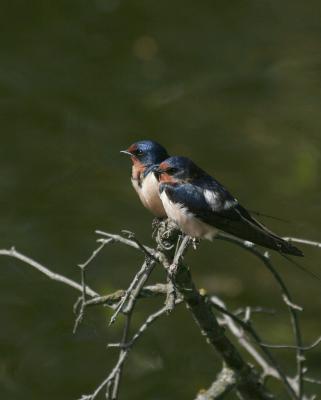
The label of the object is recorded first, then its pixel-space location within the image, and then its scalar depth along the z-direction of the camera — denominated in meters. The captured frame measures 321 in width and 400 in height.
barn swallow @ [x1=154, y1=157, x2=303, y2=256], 6.68
